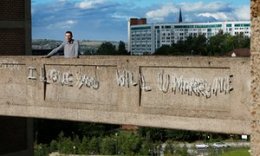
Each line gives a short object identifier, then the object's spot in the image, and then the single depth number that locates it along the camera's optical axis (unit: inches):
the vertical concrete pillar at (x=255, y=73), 343.9
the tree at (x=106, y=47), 4068.9
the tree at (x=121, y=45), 5070.9
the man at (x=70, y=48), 555.4
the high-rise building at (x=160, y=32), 7249.0
